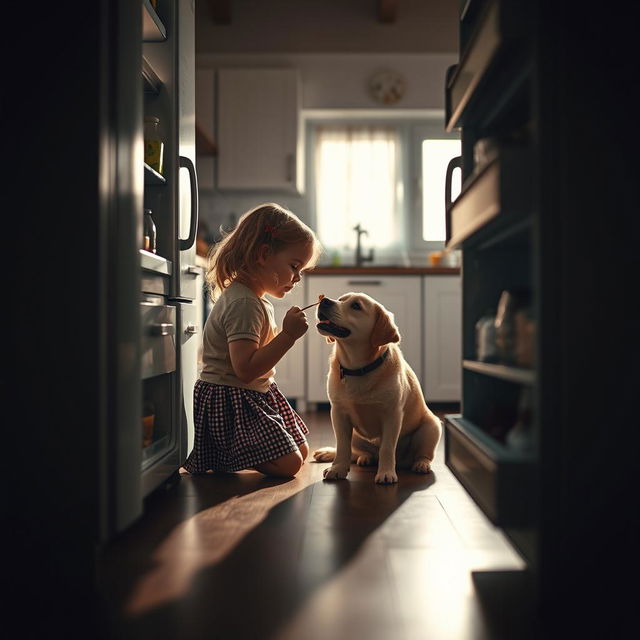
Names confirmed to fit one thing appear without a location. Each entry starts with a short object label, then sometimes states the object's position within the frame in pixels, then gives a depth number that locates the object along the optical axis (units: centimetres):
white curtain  523
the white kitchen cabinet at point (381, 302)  444
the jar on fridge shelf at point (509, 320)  135
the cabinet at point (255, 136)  477
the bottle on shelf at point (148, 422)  192
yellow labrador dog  222
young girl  224
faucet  495
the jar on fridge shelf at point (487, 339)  150
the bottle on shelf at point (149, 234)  197
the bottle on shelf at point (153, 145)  206
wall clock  506
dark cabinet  106
